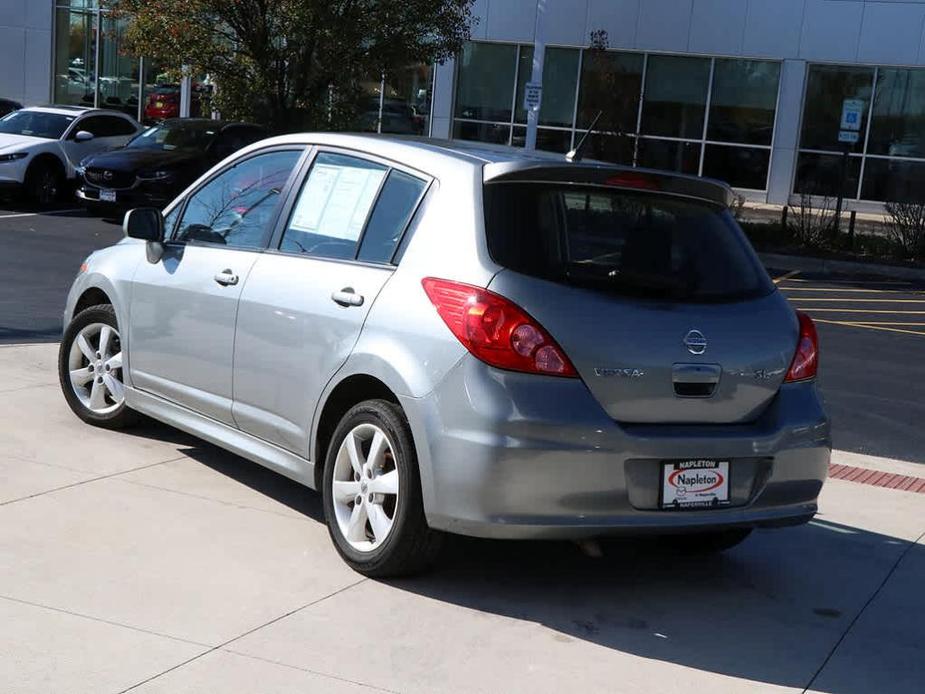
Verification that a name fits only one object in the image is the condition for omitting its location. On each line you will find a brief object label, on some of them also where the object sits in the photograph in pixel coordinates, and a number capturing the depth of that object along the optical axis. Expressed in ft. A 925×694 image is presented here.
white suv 69.97
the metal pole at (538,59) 82.38
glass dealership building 96.02
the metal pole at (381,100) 110.44
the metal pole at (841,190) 75.18
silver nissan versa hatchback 16.03
